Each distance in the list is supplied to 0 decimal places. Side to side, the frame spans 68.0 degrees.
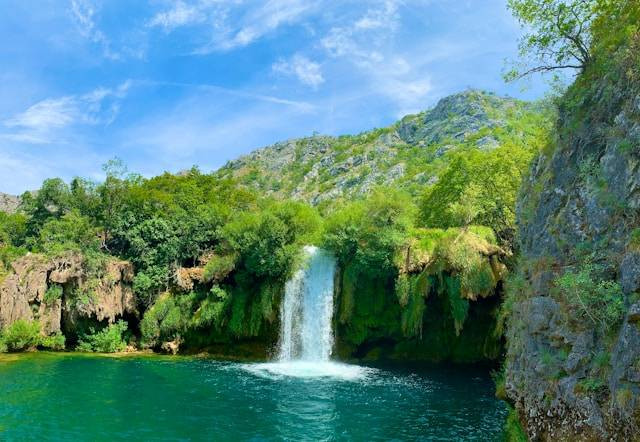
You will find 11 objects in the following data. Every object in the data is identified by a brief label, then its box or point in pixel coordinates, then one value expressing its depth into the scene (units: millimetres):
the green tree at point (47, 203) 51375
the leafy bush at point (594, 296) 9797
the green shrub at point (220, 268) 35688
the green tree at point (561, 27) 15039
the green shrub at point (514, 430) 13198
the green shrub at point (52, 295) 35438
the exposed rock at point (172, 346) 35459
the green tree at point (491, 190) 32831
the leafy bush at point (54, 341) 34531
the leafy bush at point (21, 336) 33062
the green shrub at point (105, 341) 35406
